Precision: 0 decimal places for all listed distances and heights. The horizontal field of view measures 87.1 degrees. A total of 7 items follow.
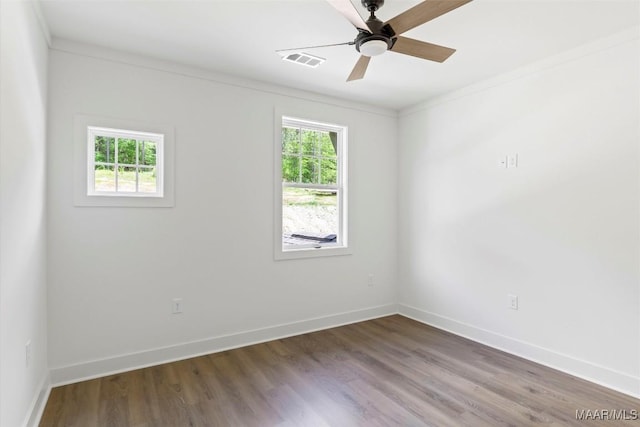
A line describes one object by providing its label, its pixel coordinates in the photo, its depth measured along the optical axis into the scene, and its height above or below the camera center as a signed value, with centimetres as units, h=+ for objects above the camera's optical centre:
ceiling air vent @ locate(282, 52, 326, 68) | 282 +134
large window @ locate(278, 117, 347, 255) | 371 +33
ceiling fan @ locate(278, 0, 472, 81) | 170 +106
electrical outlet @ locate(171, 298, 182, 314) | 298 -81
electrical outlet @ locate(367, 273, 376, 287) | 420 -82
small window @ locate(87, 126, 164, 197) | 274 +44
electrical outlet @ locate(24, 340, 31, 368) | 192 -80
